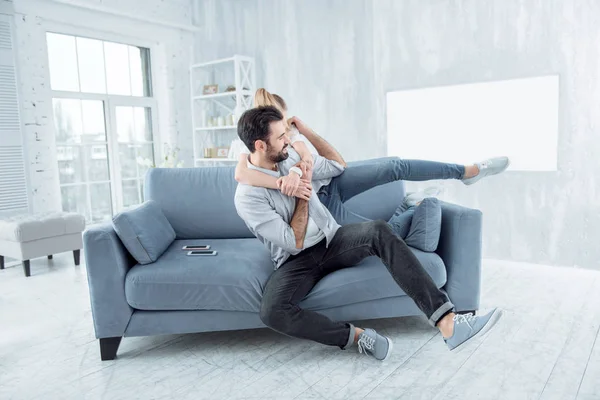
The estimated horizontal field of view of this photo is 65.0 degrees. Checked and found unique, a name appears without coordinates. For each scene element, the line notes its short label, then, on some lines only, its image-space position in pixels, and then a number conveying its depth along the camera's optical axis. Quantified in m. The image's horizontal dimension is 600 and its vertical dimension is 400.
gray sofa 2.15
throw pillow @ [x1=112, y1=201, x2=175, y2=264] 2.23
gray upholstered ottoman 3.62
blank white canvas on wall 3.44
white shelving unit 5.16
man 2.00
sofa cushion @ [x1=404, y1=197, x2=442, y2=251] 2.32
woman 2.37
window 4.88
